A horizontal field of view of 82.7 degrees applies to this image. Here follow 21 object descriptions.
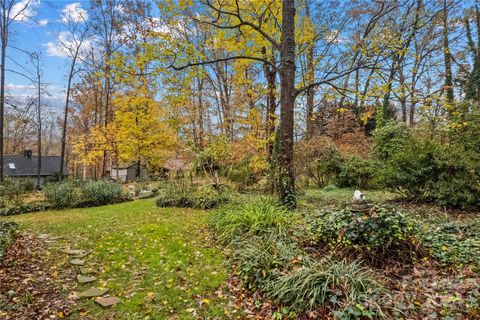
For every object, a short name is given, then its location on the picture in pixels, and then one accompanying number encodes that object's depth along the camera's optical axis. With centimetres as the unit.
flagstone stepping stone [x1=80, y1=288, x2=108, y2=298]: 326
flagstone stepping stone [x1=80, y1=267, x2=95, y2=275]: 390
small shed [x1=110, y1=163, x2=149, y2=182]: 2207
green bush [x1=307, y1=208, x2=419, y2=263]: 342
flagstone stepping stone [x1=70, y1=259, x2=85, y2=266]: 418
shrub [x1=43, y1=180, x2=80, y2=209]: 1009
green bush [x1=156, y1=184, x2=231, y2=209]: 830
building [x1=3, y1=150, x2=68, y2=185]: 2302
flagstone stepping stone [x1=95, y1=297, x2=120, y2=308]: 308
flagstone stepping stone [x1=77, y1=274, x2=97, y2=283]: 362
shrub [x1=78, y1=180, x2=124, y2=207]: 1070
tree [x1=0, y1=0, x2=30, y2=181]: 1396
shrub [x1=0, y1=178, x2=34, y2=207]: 995
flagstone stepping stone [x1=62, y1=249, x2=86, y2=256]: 465
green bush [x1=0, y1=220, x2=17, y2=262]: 432
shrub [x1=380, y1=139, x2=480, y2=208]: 619
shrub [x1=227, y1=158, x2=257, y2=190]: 1116
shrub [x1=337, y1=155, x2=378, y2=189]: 1125
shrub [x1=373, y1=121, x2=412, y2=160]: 1125
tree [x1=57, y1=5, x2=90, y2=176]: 1698
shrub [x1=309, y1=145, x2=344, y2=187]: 1184
